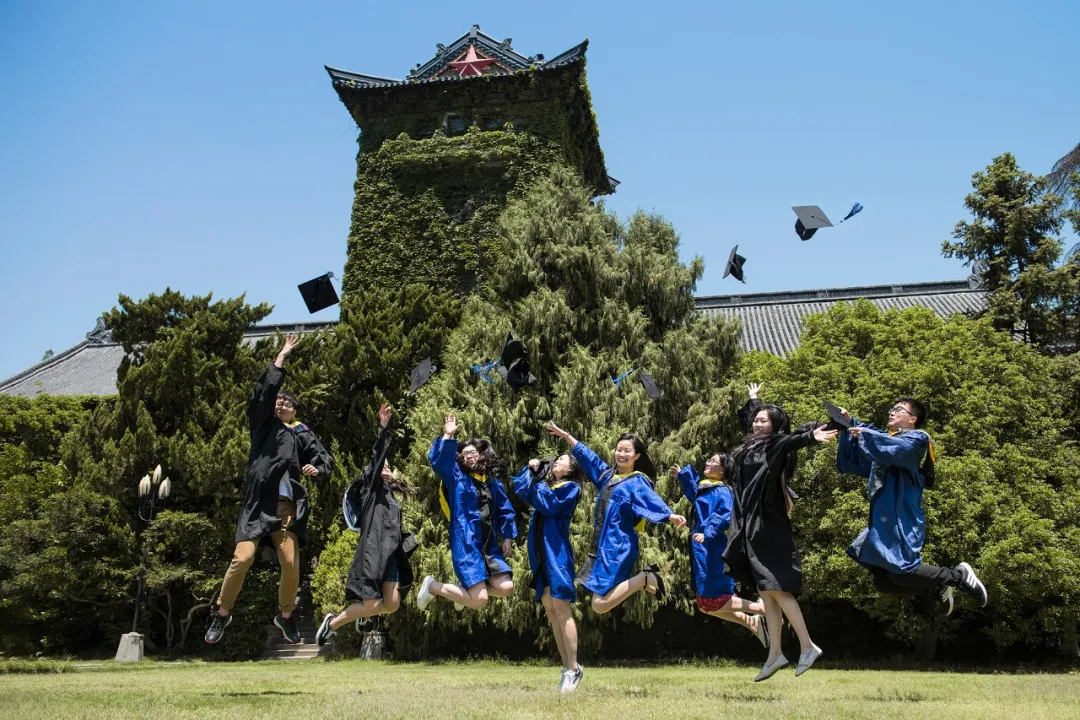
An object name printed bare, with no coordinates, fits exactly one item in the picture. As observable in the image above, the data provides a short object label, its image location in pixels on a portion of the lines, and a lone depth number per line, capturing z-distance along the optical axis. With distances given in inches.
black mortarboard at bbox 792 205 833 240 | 401.7
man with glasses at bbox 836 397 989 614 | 248.1
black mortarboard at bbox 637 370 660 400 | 419.8
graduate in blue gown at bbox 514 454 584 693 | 281.4
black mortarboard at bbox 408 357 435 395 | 329.1
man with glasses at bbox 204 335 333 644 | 280.4
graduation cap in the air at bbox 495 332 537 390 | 442.7
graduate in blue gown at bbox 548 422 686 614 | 287.0
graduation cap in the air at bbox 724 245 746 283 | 479.2
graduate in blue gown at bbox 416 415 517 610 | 289.9
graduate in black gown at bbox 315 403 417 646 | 288.2
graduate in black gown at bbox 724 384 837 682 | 256.1
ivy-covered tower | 951.0
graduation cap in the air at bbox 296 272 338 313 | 397.4
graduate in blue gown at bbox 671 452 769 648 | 309.9
